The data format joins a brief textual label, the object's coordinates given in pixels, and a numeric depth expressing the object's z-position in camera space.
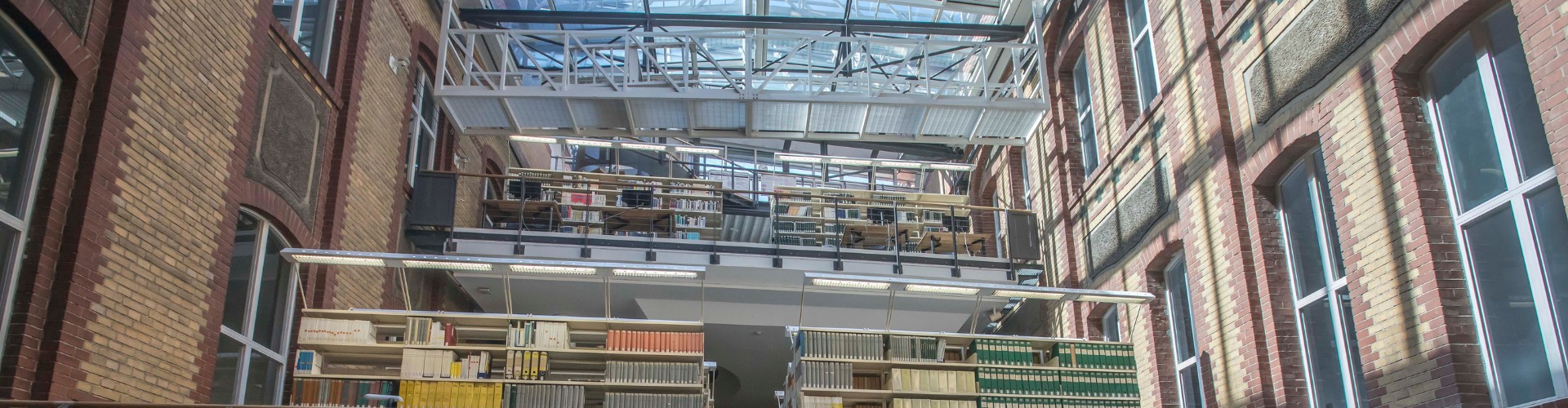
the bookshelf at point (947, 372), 8.67
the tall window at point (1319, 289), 7.52
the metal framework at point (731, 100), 12.01
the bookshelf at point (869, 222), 13.44
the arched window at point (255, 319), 8.05
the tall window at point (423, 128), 12.65
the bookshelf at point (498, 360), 8.09
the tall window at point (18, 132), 5.71
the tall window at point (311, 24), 9.03
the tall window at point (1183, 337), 9.78
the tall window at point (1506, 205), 5.66
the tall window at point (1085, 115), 12.57
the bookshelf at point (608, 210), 13.12
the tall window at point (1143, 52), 10.86
